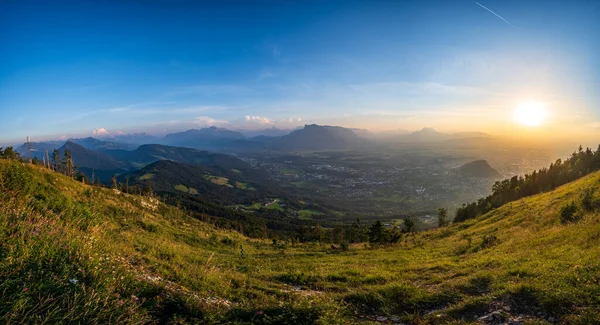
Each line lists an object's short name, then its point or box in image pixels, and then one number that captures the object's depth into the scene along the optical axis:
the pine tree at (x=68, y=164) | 69.62
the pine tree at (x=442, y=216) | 66.59
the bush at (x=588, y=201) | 16.65
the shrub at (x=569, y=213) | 16.77
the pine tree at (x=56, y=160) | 80.21
